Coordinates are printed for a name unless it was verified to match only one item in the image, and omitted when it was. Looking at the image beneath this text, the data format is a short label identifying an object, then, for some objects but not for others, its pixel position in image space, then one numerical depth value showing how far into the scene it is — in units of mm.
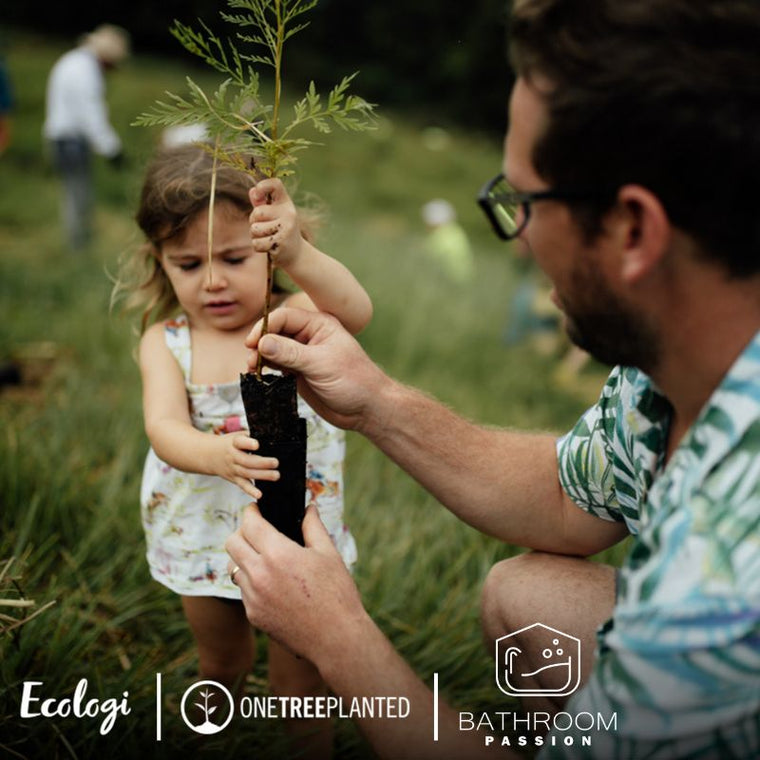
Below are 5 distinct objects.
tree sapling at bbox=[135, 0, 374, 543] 1564
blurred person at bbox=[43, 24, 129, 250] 8133
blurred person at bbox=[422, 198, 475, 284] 9297
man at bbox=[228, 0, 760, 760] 1297
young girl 2072
